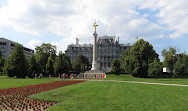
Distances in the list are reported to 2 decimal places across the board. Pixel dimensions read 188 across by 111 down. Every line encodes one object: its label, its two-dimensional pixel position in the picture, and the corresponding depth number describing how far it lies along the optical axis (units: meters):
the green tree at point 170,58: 80.41
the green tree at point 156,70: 41.75
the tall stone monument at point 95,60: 63.49
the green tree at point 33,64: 55.52
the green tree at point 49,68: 58.46
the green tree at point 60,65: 56.08
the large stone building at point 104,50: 104.60
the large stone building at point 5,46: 108.38
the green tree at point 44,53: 62.69
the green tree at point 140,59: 54.69
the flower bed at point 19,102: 9.24
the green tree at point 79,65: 76.30
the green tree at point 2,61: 62.58
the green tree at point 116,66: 70.06
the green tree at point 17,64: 45.19
